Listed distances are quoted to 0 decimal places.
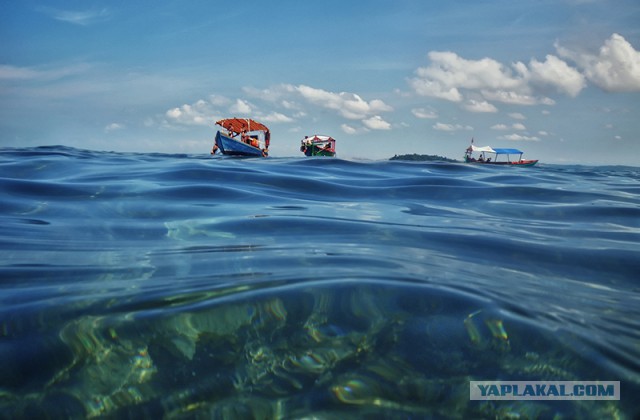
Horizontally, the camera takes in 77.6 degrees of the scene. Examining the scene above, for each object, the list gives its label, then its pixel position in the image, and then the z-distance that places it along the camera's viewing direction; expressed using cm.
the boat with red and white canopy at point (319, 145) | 4778
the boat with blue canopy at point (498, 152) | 4591
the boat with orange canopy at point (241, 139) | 3869
